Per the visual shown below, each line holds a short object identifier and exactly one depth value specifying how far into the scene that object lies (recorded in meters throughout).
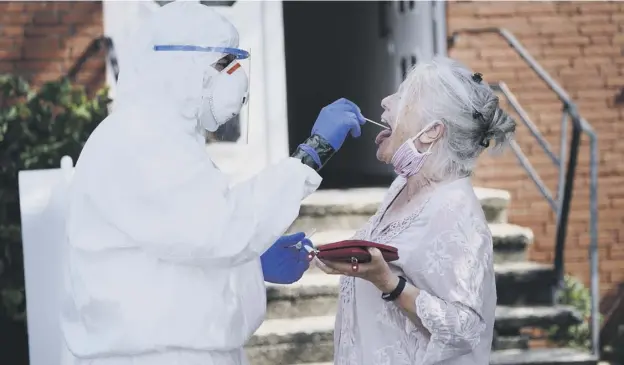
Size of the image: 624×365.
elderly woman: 4.52
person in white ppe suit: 3.98
